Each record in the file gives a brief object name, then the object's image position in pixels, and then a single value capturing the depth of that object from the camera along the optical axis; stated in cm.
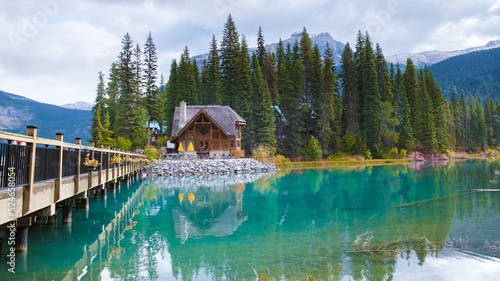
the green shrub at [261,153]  4226
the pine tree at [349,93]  5336
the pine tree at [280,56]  5639
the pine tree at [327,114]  4962
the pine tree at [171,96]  5278
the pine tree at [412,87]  5796
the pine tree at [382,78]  5491
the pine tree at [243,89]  4603
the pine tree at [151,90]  4800
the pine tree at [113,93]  4862
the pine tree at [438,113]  5849
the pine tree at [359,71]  5481
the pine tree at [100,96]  4522
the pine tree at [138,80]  4286
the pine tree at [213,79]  5191
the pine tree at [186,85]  5109
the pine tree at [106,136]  3844
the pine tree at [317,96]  5018
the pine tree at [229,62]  4931
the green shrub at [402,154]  5197
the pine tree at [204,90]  5338
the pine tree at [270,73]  5281
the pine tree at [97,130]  3816
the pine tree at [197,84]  5434
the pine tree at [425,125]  5558
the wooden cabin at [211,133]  4025
